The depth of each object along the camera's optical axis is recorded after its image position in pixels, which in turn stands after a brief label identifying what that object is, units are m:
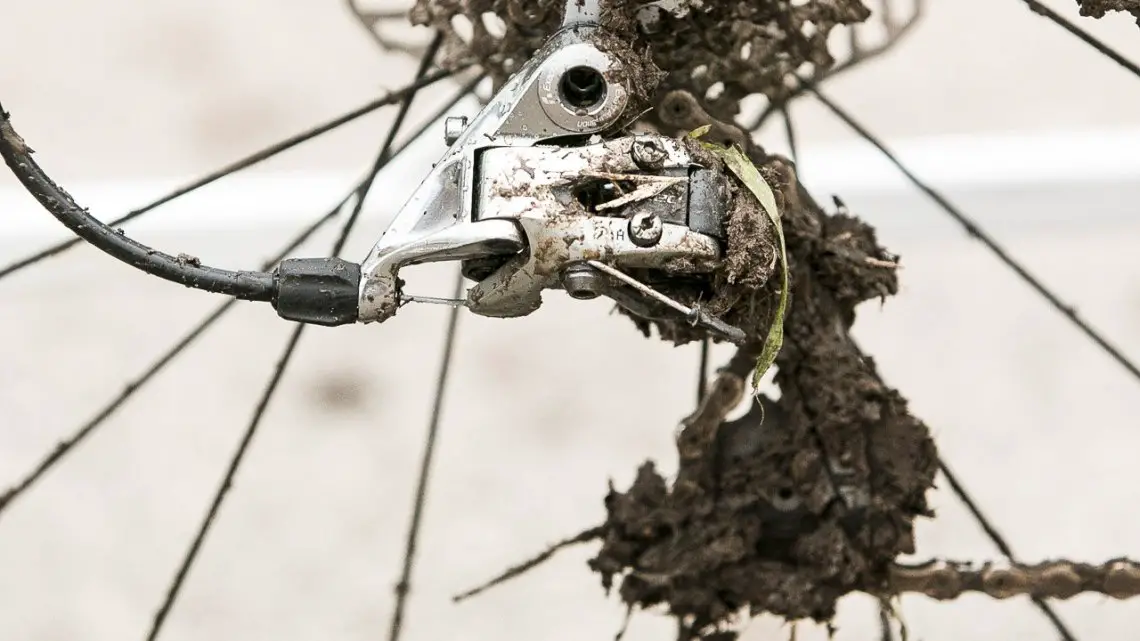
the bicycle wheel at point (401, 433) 1.49
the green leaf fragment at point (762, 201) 1.22
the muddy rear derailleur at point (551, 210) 1.21
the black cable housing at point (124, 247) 1.20
